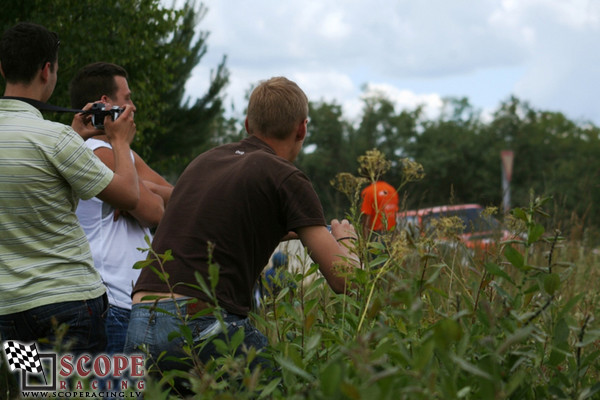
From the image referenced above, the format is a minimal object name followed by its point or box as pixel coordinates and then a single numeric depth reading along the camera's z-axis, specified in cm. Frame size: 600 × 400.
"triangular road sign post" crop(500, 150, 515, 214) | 1377
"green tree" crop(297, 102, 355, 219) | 5537
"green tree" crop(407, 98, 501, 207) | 5472
